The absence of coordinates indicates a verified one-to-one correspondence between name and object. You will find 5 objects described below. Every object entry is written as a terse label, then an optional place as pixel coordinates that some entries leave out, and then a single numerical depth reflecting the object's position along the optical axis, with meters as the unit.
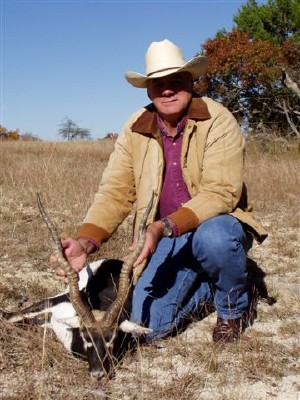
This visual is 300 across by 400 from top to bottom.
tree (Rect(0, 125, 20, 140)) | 31.10
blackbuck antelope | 3.35
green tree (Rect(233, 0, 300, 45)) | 19.55
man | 3.92
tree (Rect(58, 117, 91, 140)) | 37.60
